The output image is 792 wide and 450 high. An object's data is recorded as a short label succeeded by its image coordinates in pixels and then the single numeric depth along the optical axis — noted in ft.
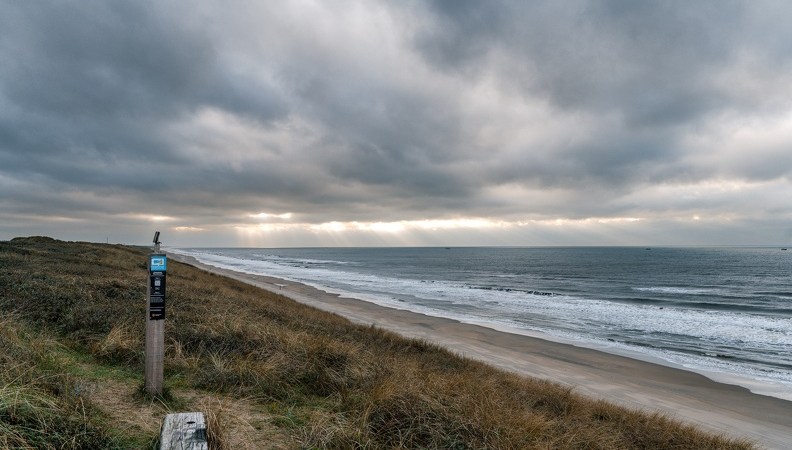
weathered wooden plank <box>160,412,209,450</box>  12.71
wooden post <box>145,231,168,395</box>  17.48
